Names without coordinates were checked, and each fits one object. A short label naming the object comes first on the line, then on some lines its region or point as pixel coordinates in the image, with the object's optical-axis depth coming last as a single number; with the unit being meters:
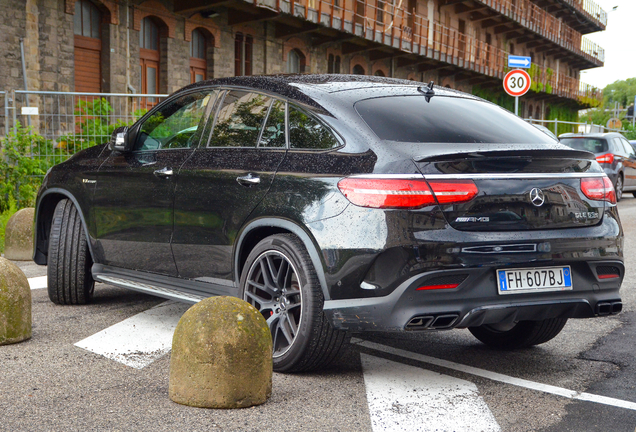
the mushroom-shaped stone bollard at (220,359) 3.59
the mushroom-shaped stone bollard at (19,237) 8.73
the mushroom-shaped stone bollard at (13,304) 4.75
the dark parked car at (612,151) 17.12
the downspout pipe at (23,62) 18.00
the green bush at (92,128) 11.80
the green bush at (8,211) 10.73
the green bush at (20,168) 11.59
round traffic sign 16.55
